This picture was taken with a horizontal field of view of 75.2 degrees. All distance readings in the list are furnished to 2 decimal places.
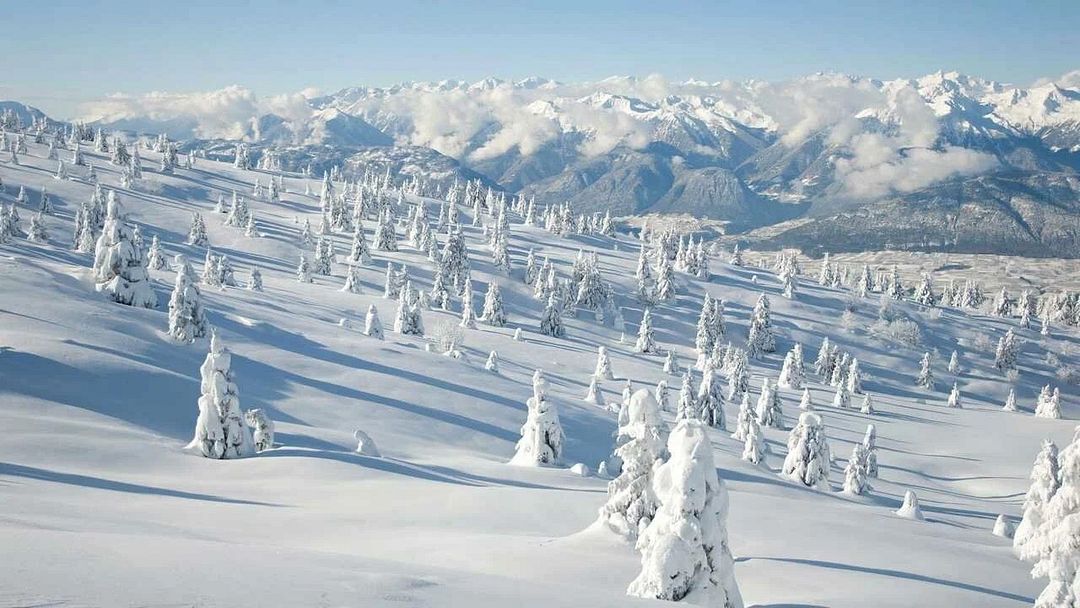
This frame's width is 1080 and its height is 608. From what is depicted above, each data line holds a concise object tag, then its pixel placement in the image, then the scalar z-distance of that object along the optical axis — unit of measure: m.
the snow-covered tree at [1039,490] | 27.05
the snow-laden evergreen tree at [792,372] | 122.31
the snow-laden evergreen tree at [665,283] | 159.50
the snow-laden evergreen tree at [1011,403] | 129.00
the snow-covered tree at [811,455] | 59.72
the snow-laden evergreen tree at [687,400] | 77.69
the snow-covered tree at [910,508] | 48.78
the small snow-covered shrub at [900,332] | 162.75
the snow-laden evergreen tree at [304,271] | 126.50
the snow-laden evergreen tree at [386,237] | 160.50
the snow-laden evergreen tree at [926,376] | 141.50
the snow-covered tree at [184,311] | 55.66
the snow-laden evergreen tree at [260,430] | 37.88
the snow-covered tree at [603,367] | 95.69
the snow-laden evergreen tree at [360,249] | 144.88
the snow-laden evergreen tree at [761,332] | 142.75
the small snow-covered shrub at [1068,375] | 157.25
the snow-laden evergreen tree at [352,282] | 123.00
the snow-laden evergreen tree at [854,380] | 121.38
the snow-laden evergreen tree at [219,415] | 34.81
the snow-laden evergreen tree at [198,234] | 139.75
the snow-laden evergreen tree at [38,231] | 111.69
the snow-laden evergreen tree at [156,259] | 103.19
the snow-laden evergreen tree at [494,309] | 121.56
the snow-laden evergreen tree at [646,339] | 124.06
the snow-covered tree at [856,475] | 61.47
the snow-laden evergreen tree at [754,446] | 65.06
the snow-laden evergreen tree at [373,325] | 85.88
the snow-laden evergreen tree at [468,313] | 114.07
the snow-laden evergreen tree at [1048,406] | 122.31
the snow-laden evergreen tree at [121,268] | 61.44
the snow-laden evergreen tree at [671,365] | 109.75
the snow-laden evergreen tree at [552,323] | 123.94
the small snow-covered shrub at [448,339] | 87.69
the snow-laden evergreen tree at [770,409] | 90.35
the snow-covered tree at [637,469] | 22.16
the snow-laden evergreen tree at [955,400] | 127.00
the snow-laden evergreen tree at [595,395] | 79.25
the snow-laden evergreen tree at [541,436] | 45.97
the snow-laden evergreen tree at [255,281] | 104.69
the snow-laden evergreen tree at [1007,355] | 157.00
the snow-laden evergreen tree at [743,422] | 75.81
